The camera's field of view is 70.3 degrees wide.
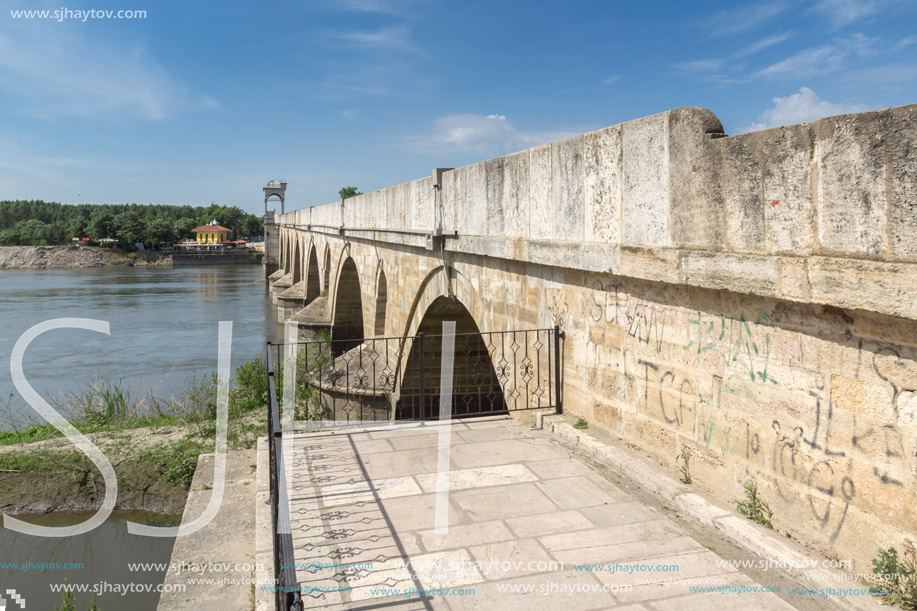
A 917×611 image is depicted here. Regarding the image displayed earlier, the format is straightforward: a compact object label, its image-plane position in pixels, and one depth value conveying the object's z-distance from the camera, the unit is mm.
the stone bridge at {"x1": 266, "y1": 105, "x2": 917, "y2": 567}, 2547
